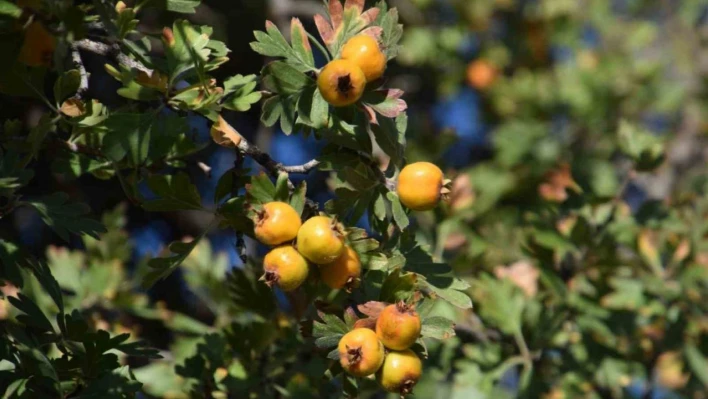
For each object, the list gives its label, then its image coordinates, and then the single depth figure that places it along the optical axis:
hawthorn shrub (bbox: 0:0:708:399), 1.05
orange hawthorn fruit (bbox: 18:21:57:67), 1.03
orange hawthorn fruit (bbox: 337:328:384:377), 1.04
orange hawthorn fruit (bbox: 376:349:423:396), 1.04
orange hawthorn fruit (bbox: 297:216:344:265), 1.03
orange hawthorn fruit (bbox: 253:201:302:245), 1.04
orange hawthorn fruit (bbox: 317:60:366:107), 1.04
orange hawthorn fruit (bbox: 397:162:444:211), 1.06
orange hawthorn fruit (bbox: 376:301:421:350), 1.04
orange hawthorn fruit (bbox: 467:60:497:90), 2.13
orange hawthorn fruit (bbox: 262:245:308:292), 1.04
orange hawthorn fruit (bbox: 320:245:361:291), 1.05
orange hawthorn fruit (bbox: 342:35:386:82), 1.05
